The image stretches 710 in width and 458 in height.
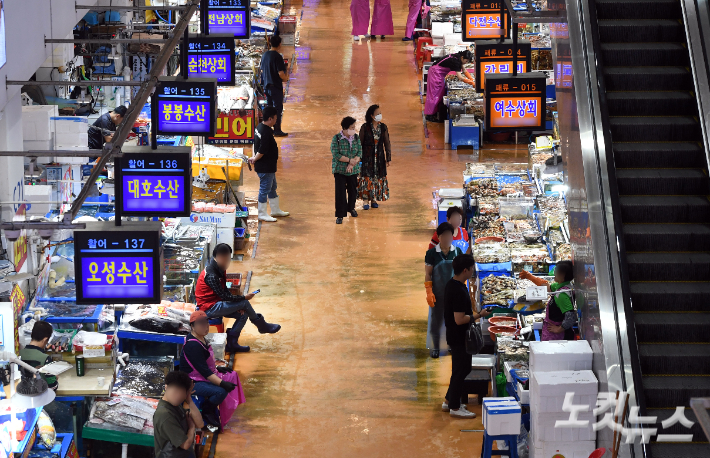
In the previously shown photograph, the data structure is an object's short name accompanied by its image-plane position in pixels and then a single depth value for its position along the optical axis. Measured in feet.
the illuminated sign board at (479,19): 60.70
